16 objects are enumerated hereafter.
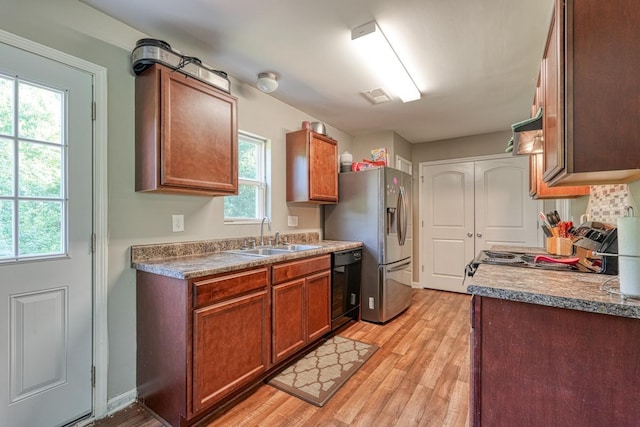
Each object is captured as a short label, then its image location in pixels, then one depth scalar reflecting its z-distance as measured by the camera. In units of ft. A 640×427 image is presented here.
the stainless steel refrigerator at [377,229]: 10.44
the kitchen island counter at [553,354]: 3.06
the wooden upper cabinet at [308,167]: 9.96
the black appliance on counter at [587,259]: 4.16
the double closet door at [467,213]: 13.24
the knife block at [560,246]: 6.80
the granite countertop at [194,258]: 5.40
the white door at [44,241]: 4.71
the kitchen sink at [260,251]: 7.94
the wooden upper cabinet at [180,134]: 5.84
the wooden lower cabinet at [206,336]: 5.18
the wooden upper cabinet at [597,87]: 3.12
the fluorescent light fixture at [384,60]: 6.25
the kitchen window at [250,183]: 8.84
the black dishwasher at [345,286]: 9.30
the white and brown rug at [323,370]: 6.41
